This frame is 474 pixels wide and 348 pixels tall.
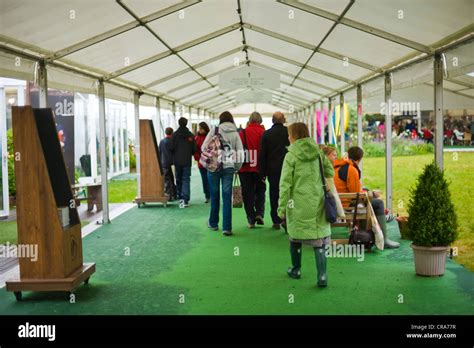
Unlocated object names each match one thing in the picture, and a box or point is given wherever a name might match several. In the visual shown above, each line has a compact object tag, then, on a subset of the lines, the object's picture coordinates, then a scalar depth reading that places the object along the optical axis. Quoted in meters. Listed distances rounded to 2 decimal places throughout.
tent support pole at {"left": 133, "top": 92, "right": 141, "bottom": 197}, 12.33
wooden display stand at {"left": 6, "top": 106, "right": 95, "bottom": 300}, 5.40
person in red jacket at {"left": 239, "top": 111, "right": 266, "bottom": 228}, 8.98
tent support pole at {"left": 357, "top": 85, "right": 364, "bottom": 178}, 11.56
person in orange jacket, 7.43
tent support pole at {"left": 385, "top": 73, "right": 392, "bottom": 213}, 9.46
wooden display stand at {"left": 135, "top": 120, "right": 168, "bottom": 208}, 12.30
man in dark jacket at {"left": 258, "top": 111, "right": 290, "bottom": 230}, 8.38
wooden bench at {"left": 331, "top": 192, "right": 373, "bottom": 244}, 7.32
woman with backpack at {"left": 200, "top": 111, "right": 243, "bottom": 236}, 8.46
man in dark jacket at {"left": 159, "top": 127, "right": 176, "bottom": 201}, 12.42
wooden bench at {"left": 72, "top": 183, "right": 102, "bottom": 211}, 11.52
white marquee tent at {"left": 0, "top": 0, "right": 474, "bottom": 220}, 6.20
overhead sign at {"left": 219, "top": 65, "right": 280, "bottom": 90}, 12.63
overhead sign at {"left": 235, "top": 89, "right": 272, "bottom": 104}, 21.74
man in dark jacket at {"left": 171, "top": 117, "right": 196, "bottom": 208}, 12.27
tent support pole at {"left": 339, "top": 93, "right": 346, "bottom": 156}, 14.45
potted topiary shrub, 5.69
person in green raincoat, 5.50
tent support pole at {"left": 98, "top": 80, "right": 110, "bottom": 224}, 9.76
